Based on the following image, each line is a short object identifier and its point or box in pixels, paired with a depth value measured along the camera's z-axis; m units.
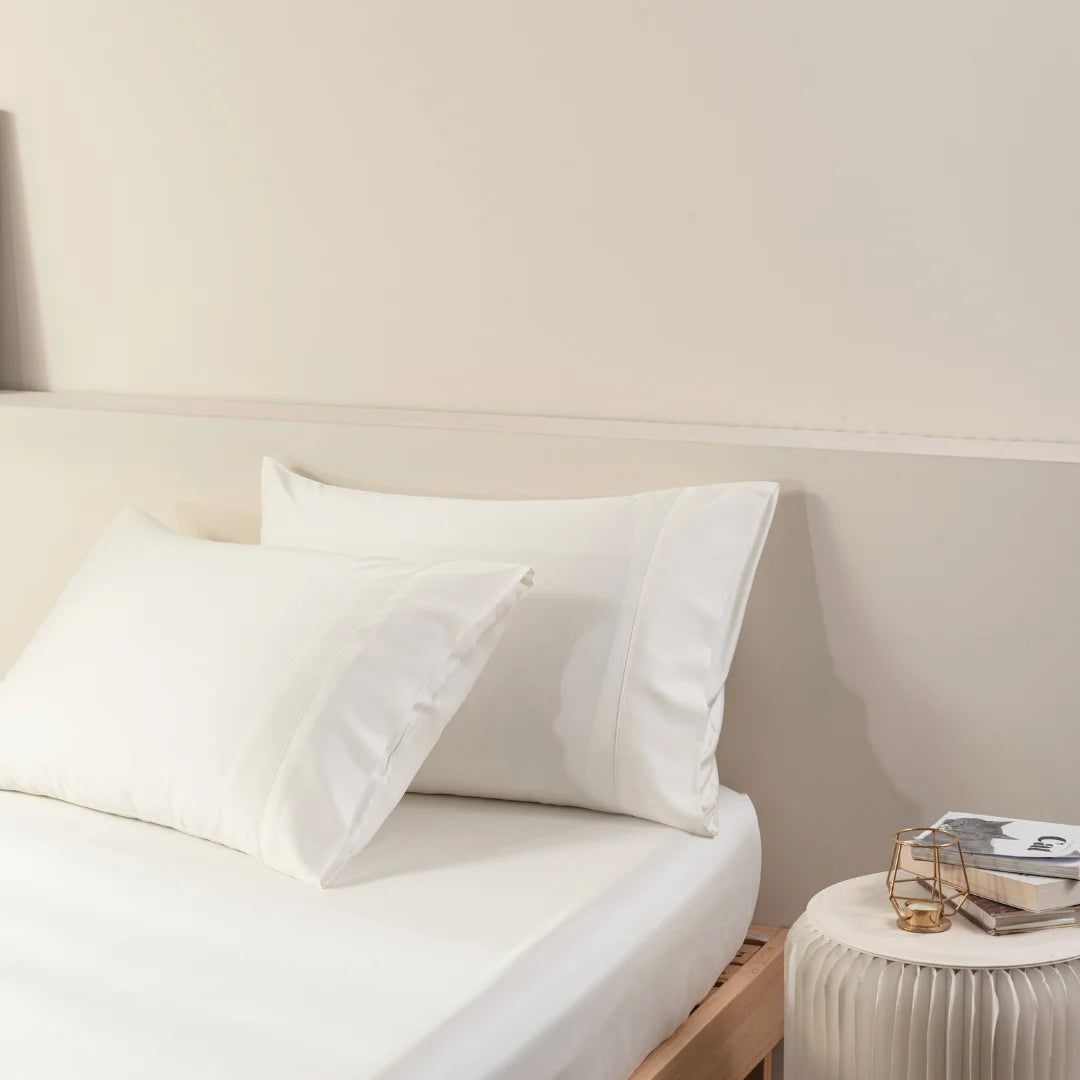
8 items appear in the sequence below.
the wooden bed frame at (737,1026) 1.56
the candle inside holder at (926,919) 1.48
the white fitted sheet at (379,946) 1.24
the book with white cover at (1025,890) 1.46
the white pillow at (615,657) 1.79
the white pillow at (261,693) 1.62
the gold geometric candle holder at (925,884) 1.48
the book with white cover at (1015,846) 1.49
